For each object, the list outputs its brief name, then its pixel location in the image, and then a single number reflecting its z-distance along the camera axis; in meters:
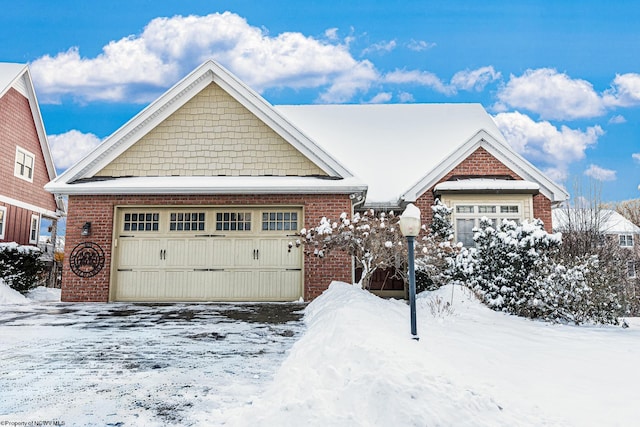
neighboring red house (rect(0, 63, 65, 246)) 18.20
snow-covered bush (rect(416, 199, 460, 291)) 10.64
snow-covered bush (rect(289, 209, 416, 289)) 10.10
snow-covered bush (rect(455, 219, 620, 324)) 8.50
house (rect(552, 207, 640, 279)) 19.52
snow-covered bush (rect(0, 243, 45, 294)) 14.39
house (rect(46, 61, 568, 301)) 11.63
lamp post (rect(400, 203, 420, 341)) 6.01
